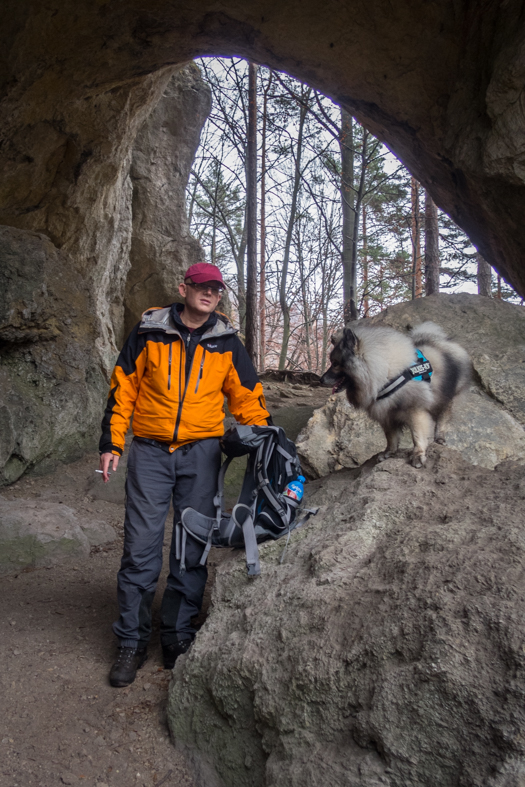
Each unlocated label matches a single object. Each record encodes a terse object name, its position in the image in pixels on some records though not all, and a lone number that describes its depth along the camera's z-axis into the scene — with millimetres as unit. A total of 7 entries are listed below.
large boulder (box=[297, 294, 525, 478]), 4836
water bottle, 3156
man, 3348
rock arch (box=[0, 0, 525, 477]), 4559
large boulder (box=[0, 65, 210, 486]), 6531
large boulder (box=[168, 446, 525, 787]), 1724
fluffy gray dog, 3631
